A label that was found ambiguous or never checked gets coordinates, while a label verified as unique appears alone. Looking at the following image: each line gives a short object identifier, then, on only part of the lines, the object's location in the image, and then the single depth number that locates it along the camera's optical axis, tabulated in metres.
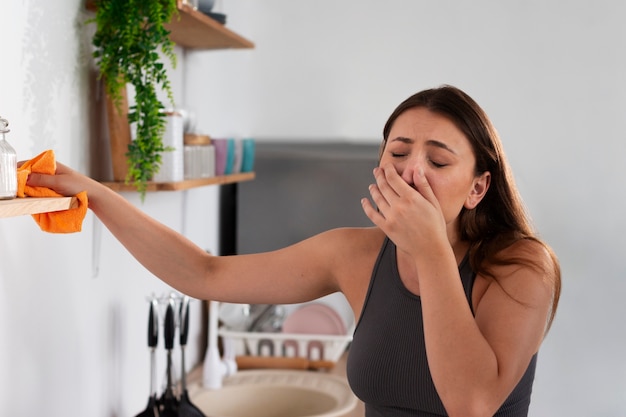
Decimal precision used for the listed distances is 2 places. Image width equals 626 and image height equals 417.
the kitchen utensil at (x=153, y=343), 1.82
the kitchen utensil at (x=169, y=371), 1.87
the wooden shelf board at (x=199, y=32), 1.82
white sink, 2.25
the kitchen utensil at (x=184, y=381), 1.87
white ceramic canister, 1.80
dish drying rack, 2.48
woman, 1.18
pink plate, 2.58
